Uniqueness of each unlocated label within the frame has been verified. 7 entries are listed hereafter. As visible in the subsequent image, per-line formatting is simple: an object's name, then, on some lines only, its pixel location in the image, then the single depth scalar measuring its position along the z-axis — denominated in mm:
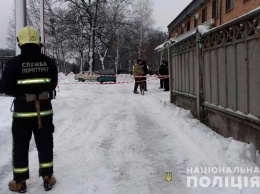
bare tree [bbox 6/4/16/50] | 52269
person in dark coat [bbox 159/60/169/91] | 18141
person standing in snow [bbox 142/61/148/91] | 18925
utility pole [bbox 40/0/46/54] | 11912
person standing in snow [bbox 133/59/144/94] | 17212
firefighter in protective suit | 3982
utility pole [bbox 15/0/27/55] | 9586
